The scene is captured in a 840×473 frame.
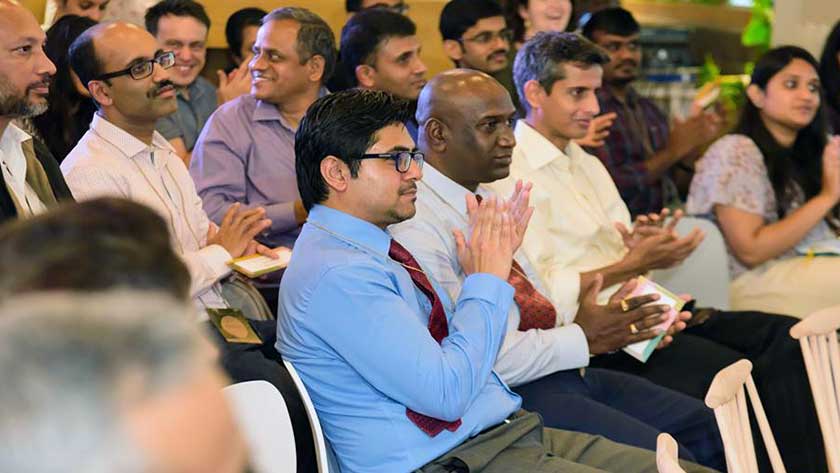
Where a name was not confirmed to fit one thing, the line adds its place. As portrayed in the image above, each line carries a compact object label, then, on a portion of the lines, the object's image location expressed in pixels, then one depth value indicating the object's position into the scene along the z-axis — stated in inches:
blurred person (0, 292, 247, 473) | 48.5
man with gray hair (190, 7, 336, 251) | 230.2
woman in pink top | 263.4
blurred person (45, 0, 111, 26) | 255.4
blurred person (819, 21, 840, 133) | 305.2
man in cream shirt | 221.0
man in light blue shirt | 137.9
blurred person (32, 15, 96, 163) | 217.3
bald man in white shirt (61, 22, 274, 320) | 191.9
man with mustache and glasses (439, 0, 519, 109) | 297.7
